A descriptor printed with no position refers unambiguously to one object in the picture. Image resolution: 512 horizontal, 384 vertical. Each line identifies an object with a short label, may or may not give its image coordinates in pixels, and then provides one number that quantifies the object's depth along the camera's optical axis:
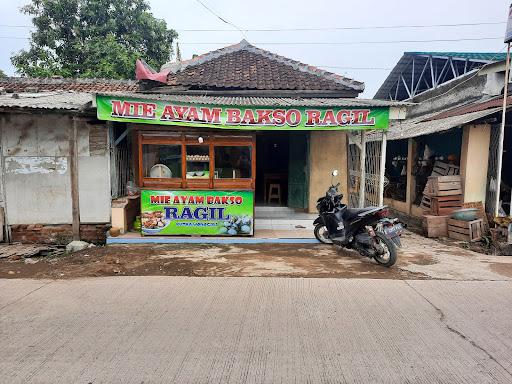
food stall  8.01
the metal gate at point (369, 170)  12.58
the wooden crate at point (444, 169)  9.60
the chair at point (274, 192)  10.88
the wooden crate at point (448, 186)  9.15
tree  17.59
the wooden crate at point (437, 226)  9.09
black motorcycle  6.30
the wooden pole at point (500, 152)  7.86
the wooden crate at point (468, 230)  8.43
